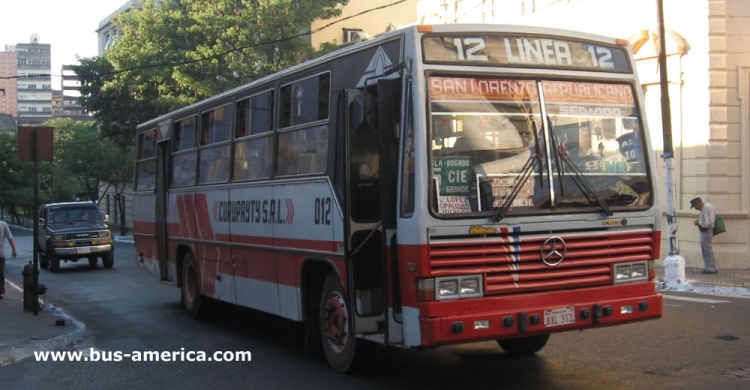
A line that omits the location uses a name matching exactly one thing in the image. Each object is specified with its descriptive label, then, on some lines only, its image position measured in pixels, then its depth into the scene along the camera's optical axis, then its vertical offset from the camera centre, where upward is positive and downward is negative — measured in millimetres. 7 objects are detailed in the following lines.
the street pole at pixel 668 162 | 16422 +540
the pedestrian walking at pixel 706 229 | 17828 -855
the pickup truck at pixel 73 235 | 24375 -1244
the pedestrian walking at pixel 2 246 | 15078 -972
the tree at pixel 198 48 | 30547 +5363
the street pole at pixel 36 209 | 12852 -255
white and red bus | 6844 -9
